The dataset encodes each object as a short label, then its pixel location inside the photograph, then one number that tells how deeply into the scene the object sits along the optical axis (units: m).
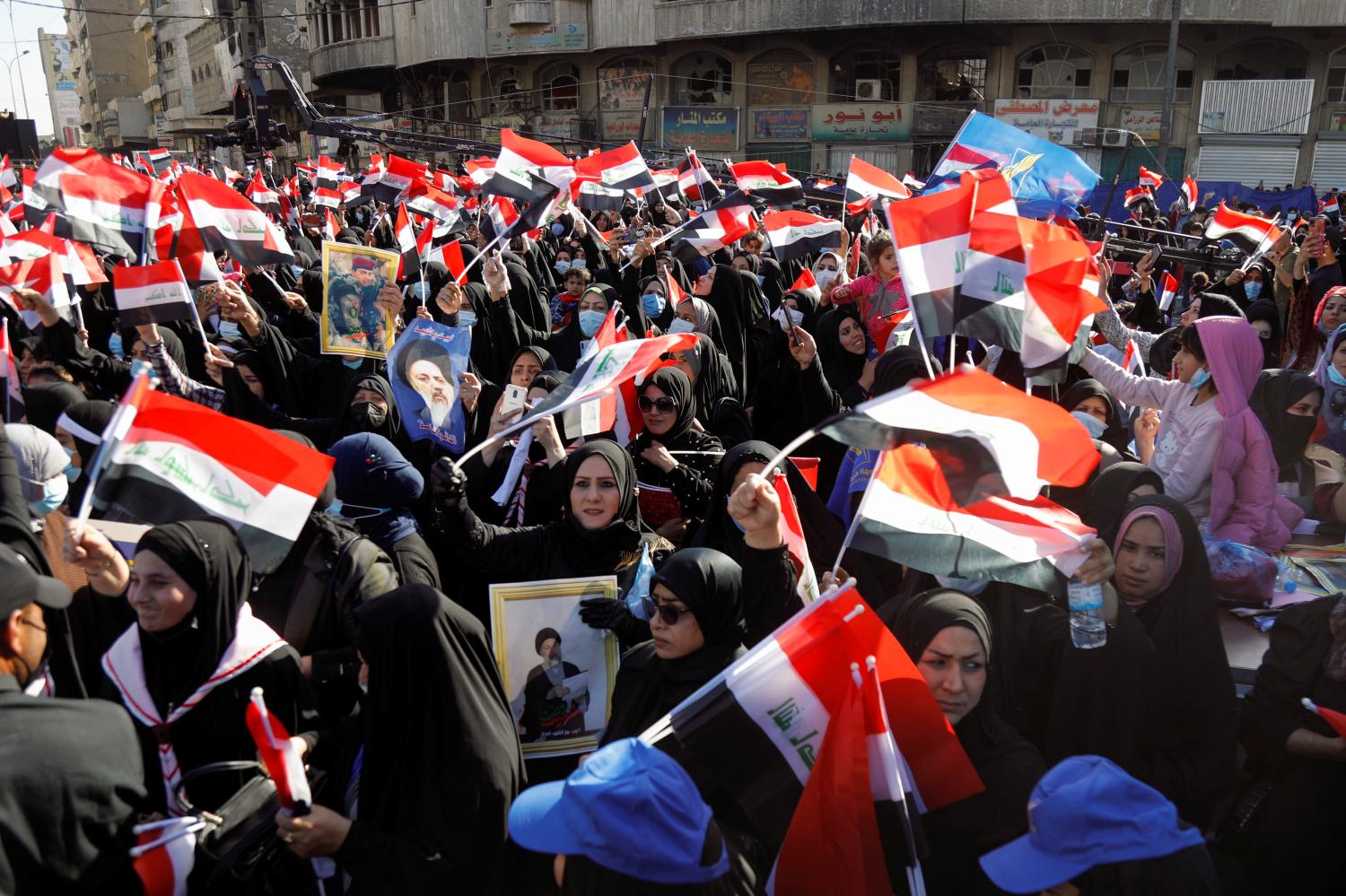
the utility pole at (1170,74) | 24.03
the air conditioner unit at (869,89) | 31.98
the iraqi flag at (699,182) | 9.09
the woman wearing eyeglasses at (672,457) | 4.00
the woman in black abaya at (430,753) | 2.21
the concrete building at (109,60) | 74.81
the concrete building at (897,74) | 28.42
